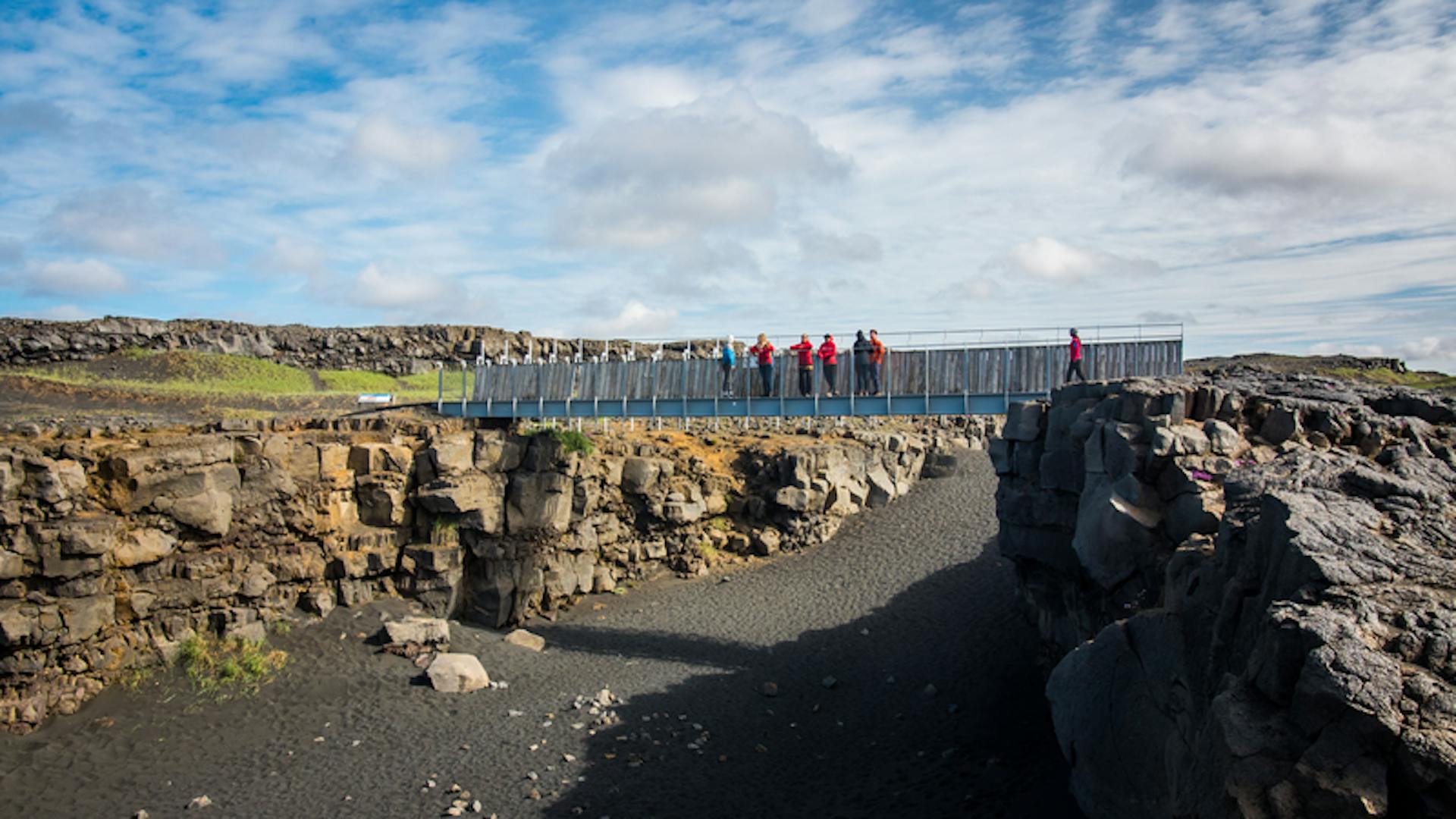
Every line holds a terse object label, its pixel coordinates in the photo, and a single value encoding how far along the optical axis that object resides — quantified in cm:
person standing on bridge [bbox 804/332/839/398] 2364
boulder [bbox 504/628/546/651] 2344
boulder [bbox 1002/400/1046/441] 1989
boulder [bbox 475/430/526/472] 2592
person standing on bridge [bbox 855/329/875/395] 2340
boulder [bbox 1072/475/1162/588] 1350
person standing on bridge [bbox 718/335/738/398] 2475
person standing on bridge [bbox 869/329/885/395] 2312
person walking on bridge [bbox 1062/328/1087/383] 2136
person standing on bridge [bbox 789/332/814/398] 2378
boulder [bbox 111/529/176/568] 1917
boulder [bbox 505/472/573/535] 2575
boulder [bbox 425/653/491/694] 2023
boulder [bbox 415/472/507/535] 2434
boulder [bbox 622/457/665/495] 2838
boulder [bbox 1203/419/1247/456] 1380
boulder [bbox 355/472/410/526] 2391
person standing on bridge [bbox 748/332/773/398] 2433
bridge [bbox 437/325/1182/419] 2191
